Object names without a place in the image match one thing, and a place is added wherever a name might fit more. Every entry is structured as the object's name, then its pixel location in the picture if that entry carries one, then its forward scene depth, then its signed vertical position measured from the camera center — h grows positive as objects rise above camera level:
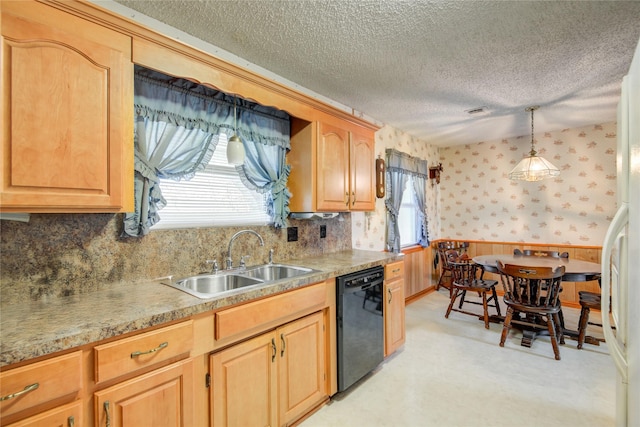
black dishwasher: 2.12 -0.80
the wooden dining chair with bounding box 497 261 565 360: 2.67 -0.79
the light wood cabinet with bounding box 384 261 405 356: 2.56 -0.81
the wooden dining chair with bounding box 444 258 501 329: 3.46 -0.83
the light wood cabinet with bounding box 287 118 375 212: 2.43 +0.38
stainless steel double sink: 1.92 -0.43
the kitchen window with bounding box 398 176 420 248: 4.51 -0.08
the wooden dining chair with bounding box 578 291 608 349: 2.83 -0.94
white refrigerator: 1.04 -0.20
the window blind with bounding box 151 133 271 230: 1.98 +0.10
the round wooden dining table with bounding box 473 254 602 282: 2.80 -0.52
